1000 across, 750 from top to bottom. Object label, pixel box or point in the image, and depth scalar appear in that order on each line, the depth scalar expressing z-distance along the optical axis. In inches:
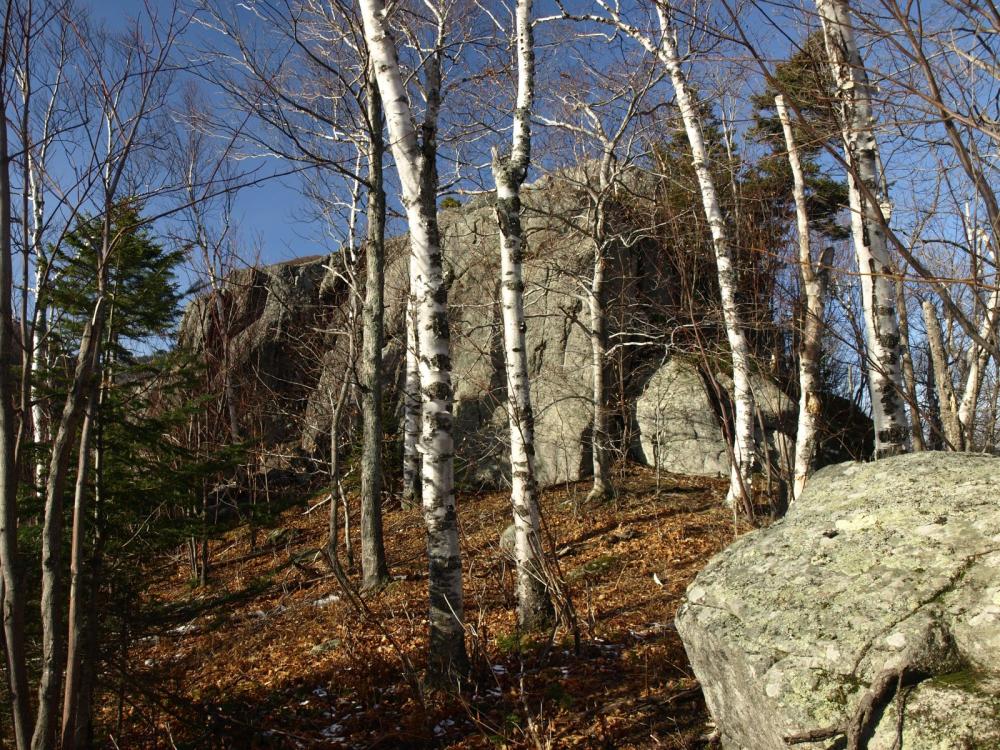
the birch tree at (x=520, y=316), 217.2
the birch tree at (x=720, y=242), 323.9
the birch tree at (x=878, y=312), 202.1
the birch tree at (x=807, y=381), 274.2
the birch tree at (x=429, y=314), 184.7
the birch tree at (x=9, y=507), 109.5
